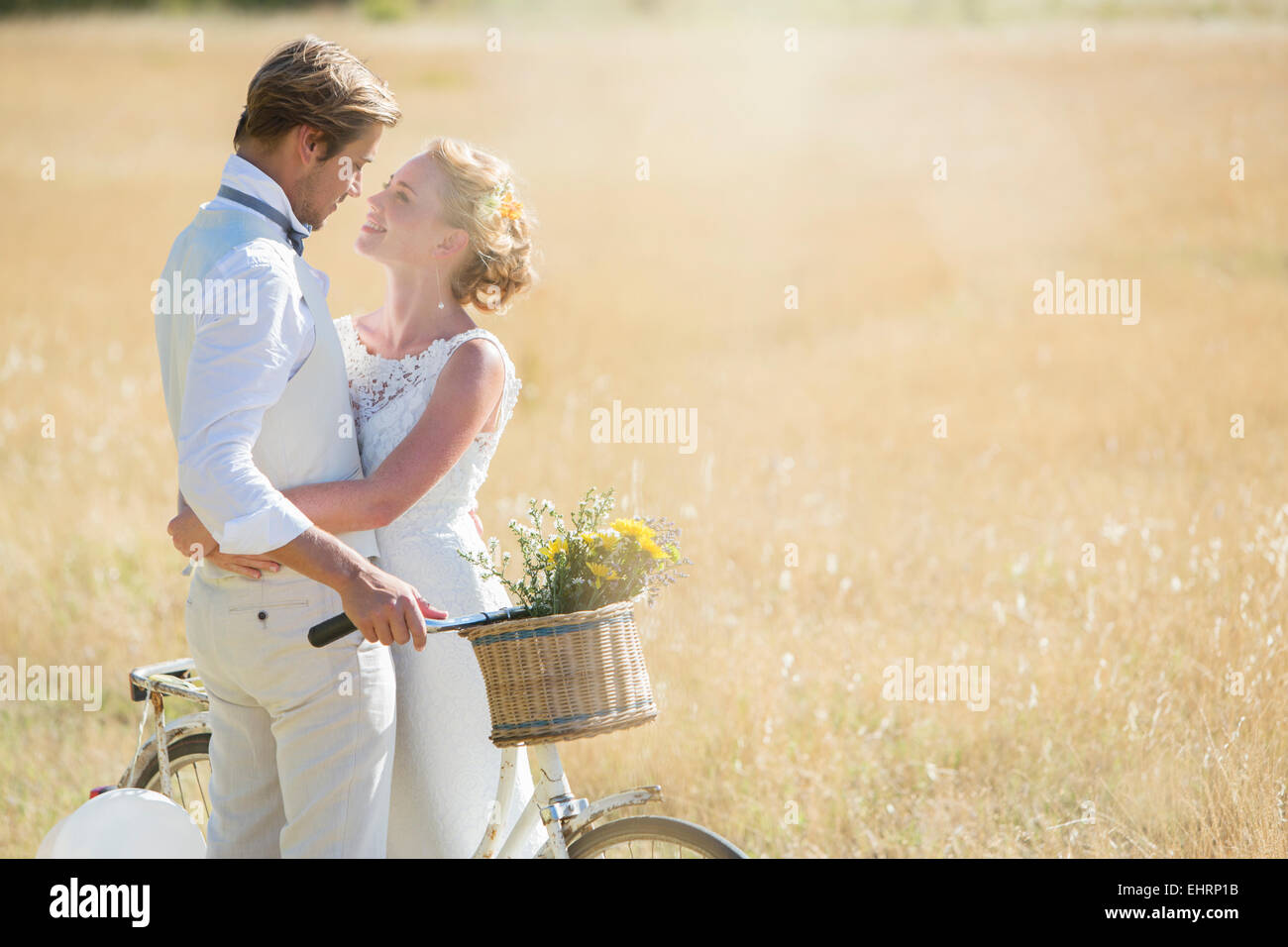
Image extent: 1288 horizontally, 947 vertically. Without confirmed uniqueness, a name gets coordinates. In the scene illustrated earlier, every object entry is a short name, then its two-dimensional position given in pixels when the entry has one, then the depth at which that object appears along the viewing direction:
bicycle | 5.39
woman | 5.89
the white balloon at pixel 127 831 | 6.30
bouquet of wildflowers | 5.39
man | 4.91
